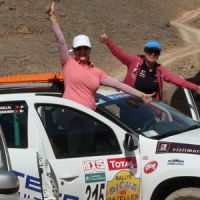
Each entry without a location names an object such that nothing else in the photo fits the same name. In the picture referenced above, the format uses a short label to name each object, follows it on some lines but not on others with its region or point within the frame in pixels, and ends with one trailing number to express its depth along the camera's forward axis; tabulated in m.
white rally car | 11.68
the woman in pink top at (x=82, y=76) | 12.52
